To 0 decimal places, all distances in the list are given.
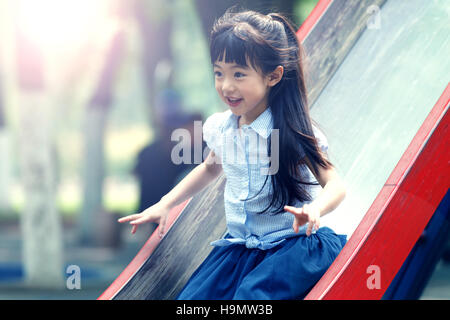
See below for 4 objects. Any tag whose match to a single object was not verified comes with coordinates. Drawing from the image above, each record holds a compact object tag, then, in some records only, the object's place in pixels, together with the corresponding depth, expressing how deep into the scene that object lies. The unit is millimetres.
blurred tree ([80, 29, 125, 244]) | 16687
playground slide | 4137
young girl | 4137
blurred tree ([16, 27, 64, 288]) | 11852
